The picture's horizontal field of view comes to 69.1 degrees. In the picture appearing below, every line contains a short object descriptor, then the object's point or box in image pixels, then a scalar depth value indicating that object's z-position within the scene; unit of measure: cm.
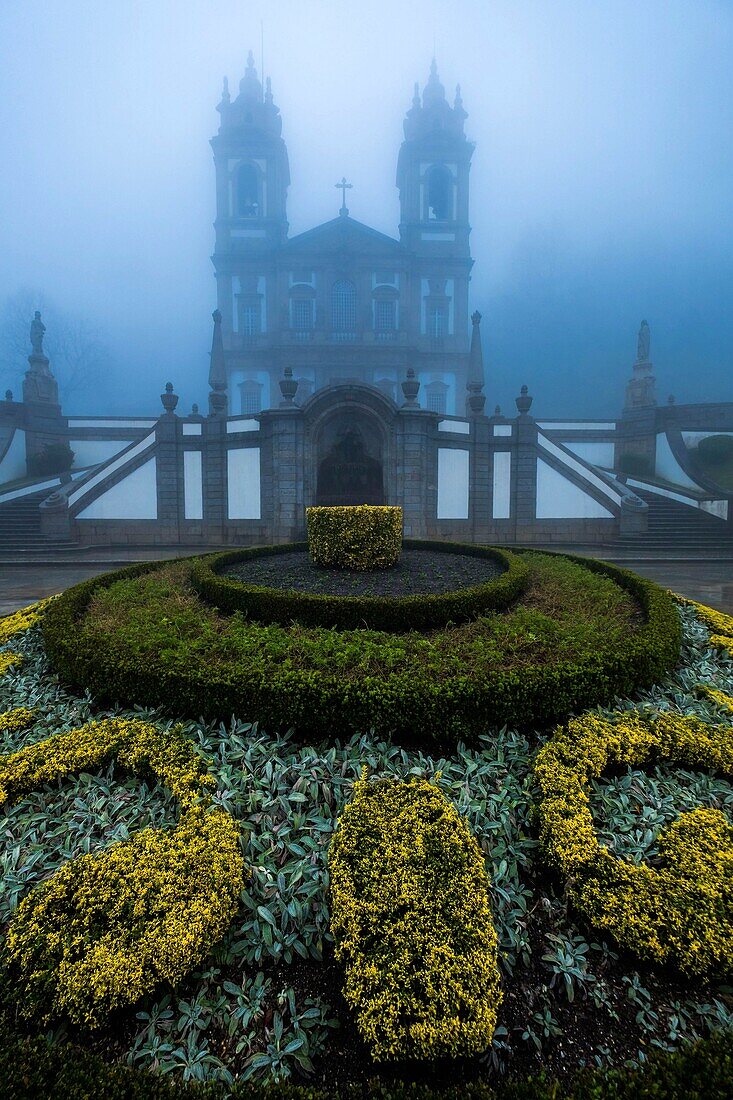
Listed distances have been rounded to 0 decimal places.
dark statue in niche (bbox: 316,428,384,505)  1834
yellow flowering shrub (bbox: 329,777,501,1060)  175
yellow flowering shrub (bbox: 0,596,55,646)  520
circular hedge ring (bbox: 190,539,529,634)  468
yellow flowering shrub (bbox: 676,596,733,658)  483
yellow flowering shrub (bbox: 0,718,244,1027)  186
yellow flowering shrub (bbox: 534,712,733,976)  205
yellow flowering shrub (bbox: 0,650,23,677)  429
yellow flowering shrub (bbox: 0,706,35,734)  338
